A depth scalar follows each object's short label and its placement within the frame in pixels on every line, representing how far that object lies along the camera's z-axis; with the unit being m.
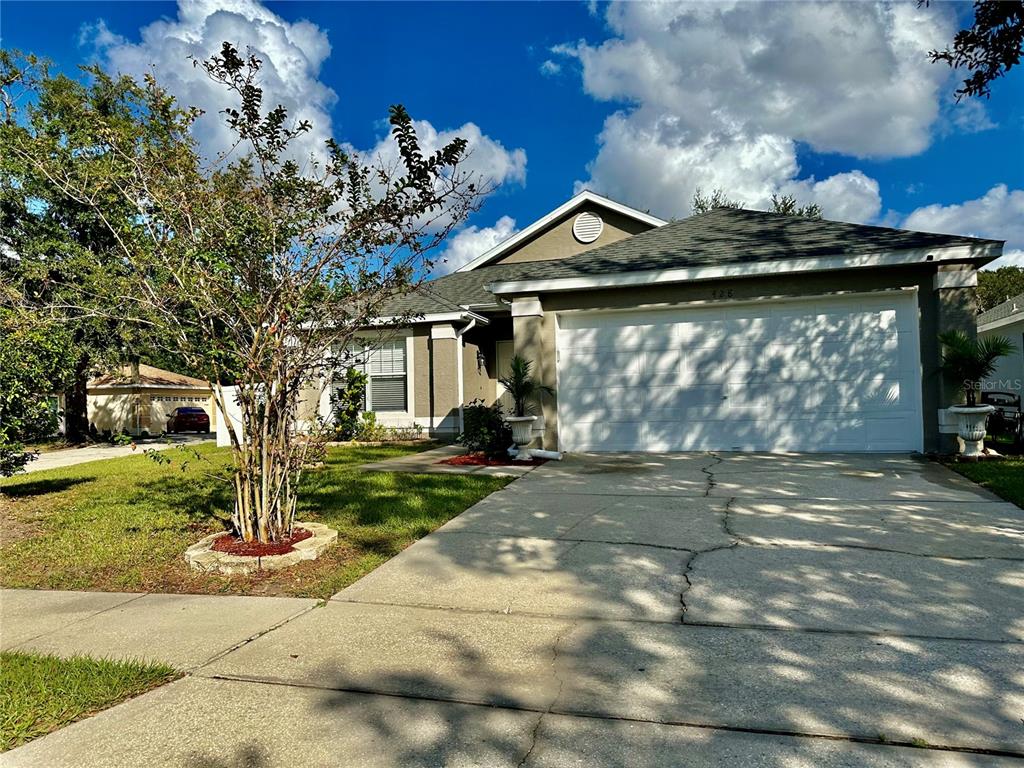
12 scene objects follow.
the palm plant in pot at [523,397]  10.34
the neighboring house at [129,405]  28.34
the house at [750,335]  9.48
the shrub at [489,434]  10.66
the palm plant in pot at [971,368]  8.65
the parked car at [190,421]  29.41
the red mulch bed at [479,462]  10.08
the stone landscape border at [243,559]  4.95
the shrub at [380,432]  14.44
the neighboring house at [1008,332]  18.78
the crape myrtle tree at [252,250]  4.96
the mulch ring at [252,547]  5.10
